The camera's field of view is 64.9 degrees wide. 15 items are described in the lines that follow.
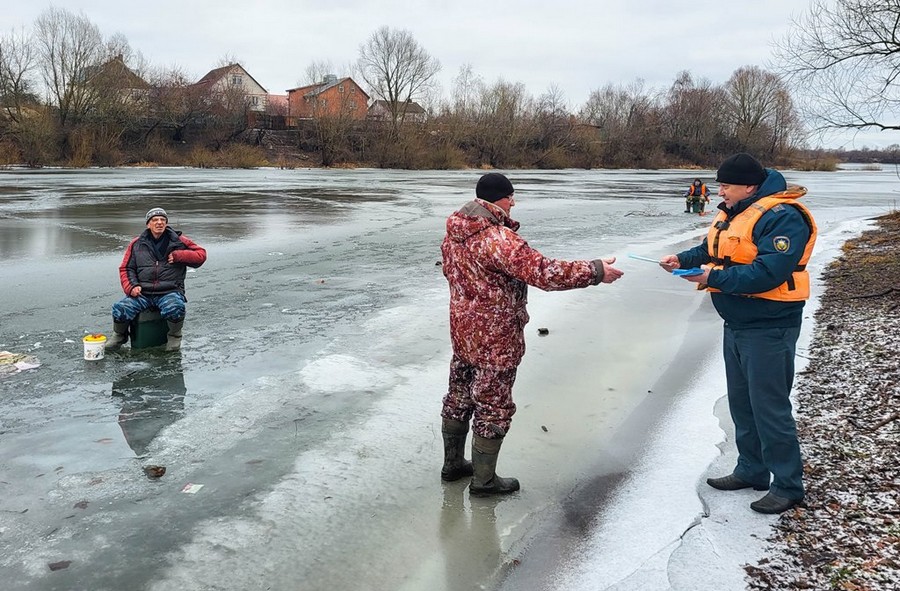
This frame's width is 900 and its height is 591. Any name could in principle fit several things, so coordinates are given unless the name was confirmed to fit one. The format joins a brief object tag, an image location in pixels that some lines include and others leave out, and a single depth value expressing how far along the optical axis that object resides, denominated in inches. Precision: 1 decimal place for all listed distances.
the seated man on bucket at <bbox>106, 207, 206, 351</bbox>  266.5
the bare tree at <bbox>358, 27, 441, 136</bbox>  3216.0
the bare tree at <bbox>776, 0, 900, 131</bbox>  530.0
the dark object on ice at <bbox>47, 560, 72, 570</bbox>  131.2
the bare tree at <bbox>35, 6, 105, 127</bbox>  2282.2
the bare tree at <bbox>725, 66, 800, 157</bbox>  3777.1
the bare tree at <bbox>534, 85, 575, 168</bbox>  3142.2
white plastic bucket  249.6
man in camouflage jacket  145.0
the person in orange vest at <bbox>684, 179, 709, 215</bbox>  932.6
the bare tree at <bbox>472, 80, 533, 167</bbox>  3021.7
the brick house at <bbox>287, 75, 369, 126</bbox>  2696.9
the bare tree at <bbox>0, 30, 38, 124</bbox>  2162.9
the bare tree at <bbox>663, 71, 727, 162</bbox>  3791.8
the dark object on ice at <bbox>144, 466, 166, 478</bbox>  169.5
